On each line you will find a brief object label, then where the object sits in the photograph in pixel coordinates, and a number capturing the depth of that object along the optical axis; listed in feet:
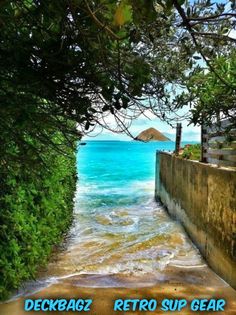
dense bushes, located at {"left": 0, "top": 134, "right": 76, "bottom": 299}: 8.69
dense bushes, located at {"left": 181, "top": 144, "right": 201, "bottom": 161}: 21.09
